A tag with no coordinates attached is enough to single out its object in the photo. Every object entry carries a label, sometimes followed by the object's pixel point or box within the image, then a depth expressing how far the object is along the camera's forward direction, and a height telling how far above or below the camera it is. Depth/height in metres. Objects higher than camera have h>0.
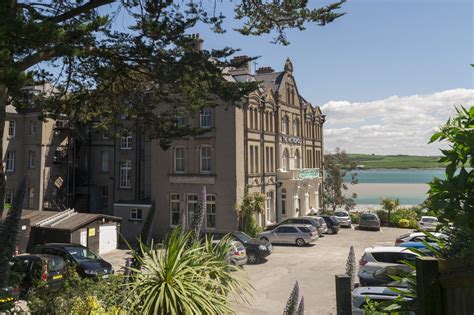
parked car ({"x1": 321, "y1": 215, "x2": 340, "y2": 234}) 33.09 -3.66
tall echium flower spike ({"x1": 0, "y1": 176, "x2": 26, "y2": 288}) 7.07 -0.88
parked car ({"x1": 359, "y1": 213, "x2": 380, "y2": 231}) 34.84 -3.69
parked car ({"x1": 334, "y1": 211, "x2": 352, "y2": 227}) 36.75 -3.67
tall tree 9.38 +3.53
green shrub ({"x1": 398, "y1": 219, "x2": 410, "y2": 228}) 36.62 -4.02
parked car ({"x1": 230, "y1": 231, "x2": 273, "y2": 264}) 22.69 -3.97
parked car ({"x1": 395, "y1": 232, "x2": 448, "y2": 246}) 23.20 -3.57
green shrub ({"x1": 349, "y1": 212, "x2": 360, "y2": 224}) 40.19 -3.84
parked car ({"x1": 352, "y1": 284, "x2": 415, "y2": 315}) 11.77 -3.57
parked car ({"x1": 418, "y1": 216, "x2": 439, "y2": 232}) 30.94 -3.40
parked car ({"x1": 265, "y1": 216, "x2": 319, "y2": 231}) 30.06 -3.06
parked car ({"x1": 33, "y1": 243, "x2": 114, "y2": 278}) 17.09 -3.39
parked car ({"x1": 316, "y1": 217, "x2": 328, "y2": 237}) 30.81 -3.62
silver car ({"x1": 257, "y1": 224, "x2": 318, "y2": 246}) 27.47 -3.78
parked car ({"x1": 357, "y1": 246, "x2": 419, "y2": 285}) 16.84 -3.44
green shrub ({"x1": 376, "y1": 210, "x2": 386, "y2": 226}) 38.44 -3.55
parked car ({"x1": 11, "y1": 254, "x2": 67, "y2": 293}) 14.66 -3.31
